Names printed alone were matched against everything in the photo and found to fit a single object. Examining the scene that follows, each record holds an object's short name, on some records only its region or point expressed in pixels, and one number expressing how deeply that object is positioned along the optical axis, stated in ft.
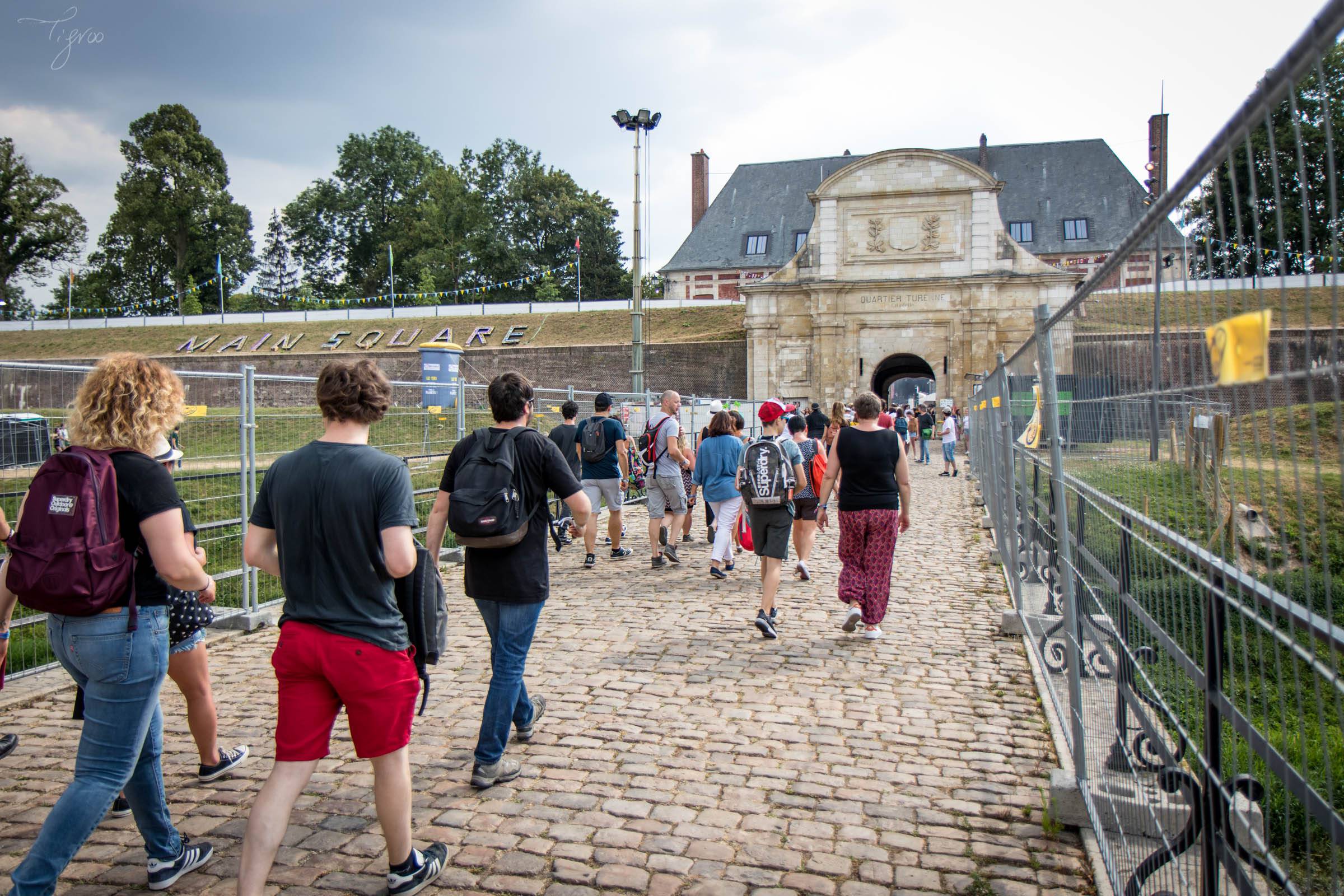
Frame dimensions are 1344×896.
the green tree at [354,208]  253.85
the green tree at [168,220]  223.92
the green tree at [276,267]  256.93
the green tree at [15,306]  224.94
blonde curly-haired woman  9.84
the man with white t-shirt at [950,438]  79.10
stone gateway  119.85
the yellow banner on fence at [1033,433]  19.00
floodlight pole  79.56
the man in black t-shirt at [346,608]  10.16
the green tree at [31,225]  216.95
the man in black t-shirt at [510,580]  14.05
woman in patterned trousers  22.99
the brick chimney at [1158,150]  181.68
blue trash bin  69.51
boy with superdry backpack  24.17
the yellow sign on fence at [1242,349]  5.09
